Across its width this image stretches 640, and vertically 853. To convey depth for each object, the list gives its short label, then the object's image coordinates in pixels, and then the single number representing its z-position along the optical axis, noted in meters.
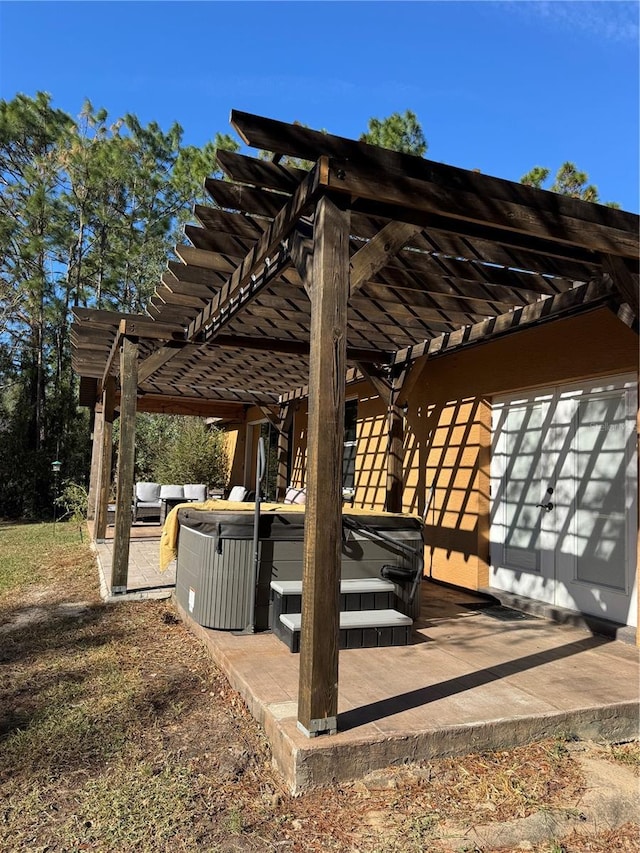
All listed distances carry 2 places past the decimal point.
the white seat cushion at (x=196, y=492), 12.27
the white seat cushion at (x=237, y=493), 11.84
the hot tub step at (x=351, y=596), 3.93
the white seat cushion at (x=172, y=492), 11.75
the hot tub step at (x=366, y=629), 3.72
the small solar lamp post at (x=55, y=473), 13.37
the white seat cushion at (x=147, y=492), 11.60
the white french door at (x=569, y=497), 4.55
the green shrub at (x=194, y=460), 15.20
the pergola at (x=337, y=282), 2.56
